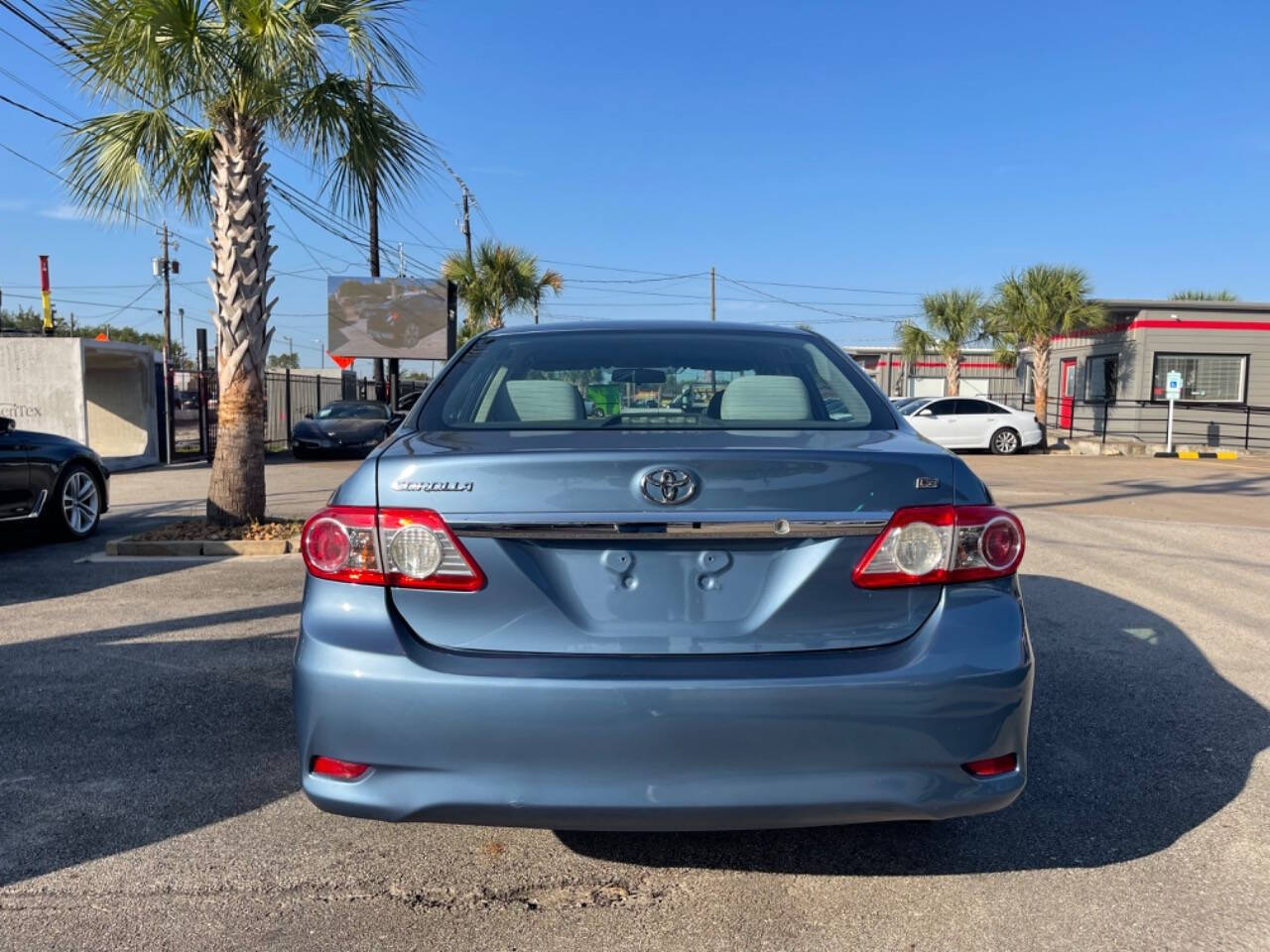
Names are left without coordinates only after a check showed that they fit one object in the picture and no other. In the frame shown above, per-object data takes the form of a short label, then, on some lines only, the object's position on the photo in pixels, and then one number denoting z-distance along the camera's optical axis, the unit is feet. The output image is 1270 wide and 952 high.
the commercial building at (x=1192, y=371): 84.07
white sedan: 76.38
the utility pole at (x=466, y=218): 120.26
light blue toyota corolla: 7.64
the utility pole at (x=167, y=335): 60.29
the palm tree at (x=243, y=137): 26.96
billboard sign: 74.90
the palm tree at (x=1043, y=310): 87.35
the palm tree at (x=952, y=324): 108.99
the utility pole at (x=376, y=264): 84.79
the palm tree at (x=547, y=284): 97.63
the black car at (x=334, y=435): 64.90
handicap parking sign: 71.87
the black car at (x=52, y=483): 27.43
